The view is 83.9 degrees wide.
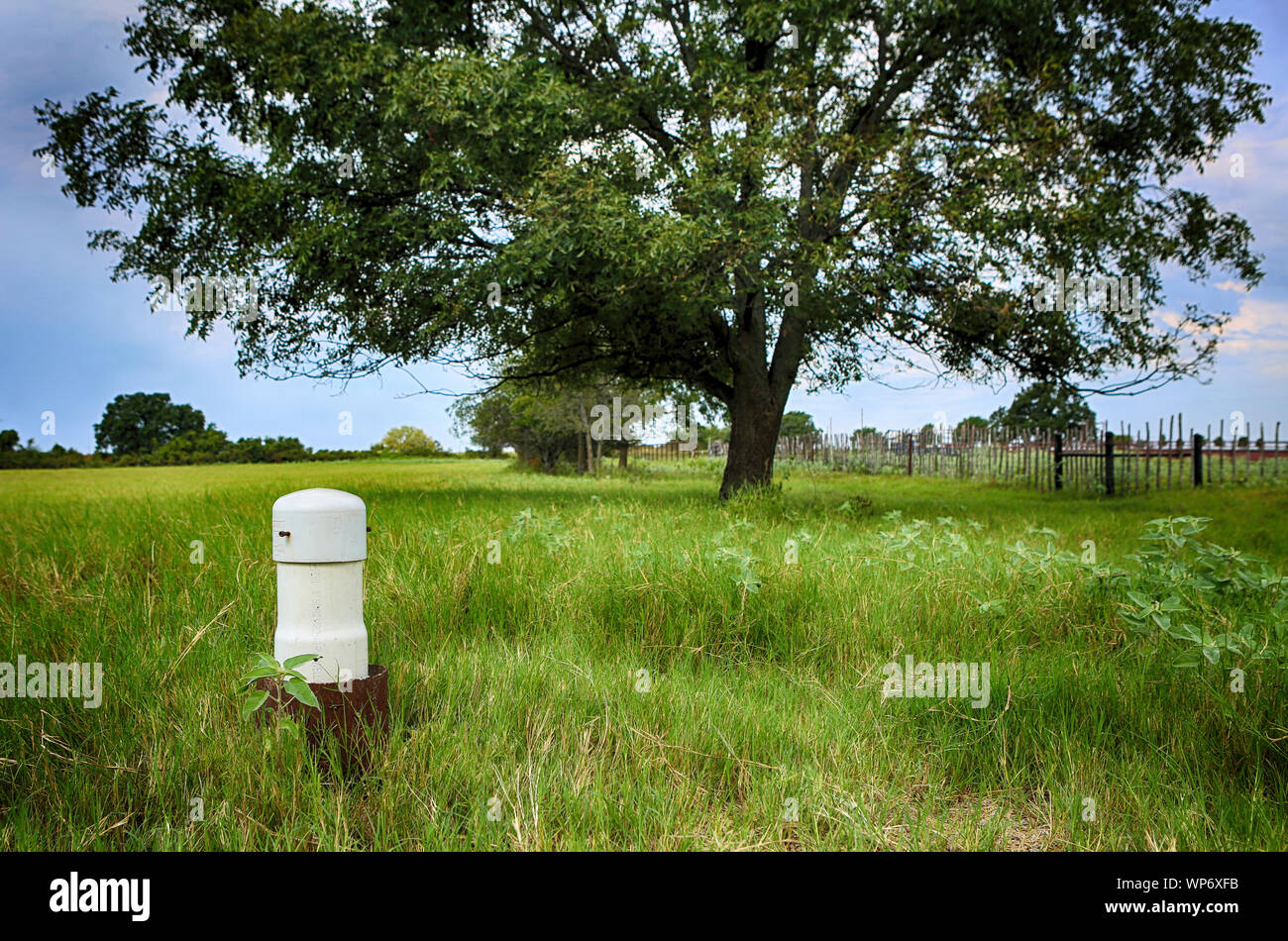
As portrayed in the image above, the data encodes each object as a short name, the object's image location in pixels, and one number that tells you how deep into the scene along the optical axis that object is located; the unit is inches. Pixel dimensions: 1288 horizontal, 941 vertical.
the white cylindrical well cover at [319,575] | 90.7
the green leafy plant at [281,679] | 86.1
